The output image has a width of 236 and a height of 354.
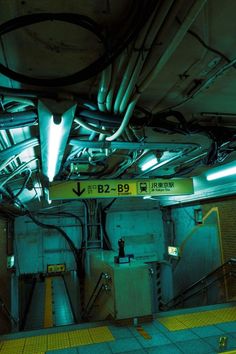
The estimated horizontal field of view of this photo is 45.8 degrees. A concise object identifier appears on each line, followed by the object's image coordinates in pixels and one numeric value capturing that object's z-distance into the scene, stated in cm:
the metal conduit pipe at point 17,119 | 257
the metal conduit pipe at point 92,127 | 279
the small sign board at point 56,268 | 1024
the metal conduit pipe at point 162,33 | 152
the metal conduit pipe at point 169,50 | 145
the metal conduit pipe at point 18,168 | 389
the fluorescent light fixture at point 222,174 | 669
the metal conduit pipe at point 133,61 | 174
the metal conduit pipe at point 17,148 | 328
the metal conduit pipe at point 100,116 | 271
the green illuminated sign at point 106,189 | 627
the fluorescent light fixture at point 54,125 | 251
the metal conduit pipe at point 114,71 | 205
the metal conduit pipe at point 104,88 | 221
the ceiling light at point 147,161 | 575
